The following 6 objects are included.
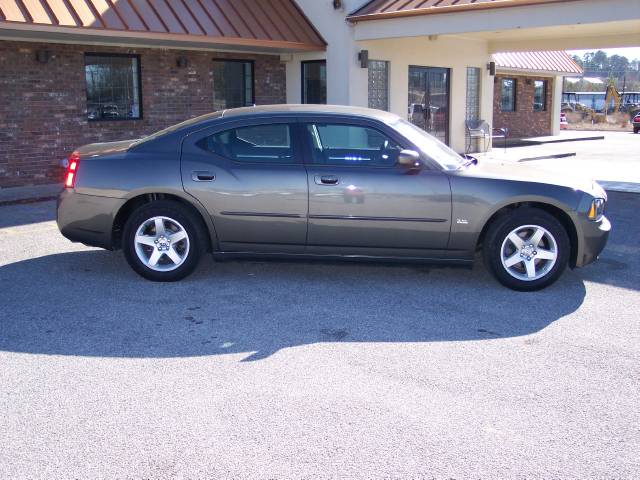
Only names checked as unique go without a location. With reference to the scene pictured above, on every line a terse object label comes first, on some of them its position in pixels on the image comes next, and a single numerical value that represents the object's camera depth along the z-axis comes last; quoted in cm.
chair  1930
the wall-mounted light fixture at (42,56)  1220
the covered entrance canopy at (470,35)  1198
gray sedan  621
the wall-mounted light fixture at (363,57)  1520
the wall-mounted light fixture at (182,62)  1416
